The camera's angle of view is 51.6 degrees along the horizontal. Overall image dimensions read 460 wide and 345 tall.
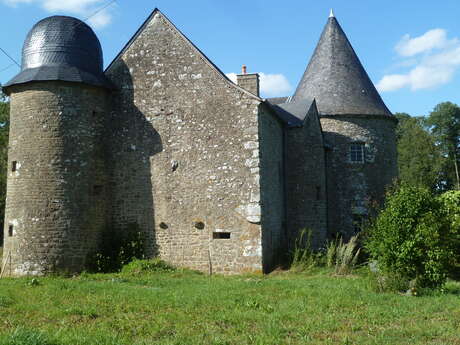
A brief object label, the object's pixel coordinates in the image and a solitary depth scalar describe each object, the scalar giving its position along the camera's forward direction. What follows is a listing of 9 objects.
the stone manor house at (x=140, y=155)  13.30
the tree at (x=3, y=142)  27.45
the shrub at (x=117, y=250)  13.68
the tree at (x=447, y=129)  40.66
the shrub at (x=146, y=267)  13.20
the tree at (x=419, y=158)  37.22
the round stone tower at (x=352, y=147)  18.97
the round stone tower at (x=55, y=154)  13.11
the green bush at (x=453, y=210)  10.16
